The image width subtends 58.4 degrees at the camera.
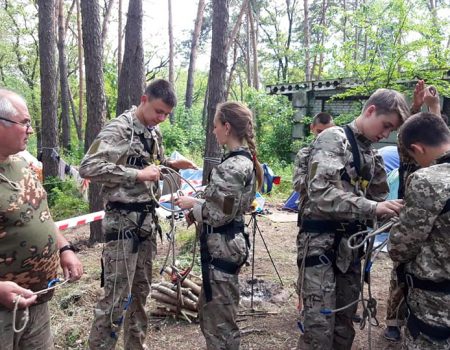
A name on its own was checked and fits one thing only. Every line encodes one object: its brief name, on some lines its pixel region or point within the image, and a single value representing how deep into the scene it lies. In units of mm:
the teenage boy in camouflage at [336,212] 2607
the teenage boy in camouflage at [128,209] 3055
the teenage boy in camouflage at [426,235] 2020
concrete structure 13445
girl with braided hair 2752
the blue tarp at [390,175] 6918
